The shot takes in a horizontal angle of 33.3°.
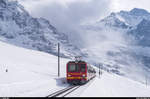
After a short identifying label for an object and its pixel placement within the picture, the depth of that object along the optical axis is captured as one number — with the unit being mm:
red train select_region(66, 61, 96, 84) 34844
